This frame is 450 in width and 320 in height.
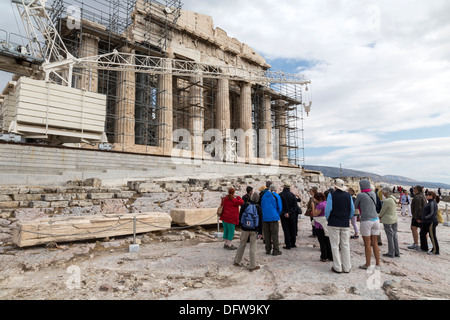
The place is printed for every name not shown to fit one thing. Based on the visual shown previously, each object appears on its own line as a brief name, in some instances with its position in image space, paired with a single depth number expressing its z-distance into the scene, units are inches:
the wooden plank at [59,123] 557.6
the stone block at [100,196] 373.6
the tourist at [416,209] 253.4
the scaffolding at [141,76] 832.9
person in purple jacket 217.5
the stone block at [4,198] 329.4
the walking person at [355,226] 308.2
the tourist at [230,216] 256.4
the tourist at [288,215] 257.0
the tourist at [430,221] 242.8
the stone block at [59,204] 342.0
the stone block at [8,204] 321.4
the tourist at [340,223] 187.9
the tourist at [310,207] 270.8
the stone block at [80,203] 352.8
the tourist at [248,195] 240.5
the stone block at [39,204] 330.0
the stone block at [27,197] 341.7
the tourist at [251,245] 197.0
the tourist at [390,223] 229.5
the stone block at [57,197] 346.9
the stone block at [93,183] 509.5
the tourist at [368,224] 196.2
